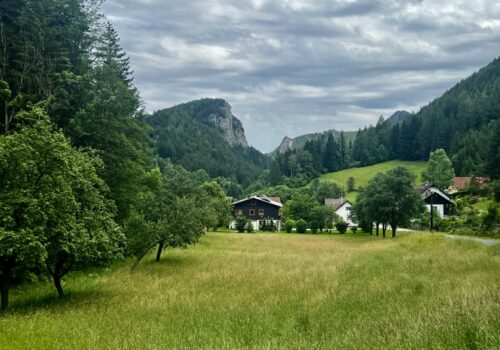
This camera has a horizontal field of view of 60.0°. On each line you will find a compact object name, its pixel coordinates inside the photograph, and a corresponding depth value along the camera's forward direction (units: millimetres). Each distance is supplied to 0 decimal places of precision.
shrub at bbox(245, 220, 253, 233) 93812
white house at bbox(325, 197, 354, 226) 114125
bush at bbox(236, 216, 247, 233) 92438
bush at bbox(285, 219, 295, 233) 93312
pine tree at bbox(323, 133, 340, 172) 181625
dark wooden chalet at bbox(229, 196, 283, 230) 115562
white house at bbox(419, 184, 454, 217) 97619
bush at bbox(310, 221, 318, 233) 90062
